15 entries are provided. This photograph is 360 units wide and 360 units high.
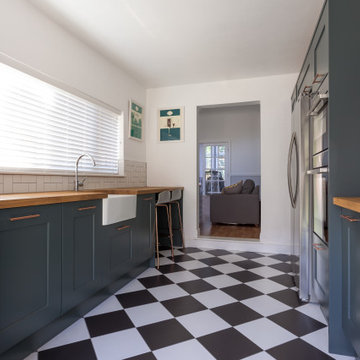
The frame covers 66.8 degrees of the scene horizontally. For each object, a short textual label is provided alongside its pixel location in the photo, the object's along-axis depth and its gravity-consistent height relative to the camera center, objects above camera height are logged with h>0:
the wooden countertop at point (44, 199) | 1.34 -0.10
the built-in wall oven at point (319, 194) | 1.77 -0.08
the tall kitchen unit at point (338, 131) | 1.57 +0.31
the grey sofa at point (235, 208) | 5.40 -0.51
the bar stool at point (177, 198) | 3.66 -0.21
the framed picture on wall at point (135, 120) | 3.86 +0.92
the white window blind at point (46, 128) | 2.10 +0.52
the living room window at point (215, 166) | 8.18 +0.50
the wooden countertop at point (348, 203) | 1.14 -0.09
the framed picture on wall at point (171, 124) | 4.23 +0.92
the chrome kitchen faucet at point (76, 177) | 2.61 +0.05
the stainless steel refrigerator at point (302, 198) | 2.19 -0.13
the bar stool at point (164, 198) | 3.19 -0.18
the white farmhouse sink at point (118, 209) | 2.19 -0.22
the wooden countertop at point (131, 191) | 2.78 -0.08
